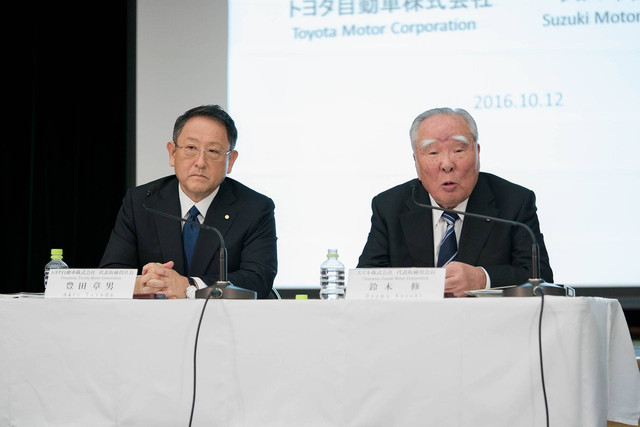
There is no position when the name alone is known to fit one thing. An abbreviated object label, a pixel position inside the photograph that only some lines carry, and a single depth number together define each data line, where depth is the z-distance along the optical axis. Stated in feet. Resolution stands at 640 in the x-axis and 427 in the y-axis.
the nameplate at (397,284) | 12.49
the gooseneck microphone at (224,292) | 12.79
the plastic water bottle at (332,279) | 13.82
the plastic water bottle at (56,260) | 14.33
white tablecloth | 12.21
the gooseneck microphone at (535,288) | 12.46
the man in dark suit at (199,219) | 14.58
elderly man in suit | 14.24
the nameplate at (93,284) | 12.94
